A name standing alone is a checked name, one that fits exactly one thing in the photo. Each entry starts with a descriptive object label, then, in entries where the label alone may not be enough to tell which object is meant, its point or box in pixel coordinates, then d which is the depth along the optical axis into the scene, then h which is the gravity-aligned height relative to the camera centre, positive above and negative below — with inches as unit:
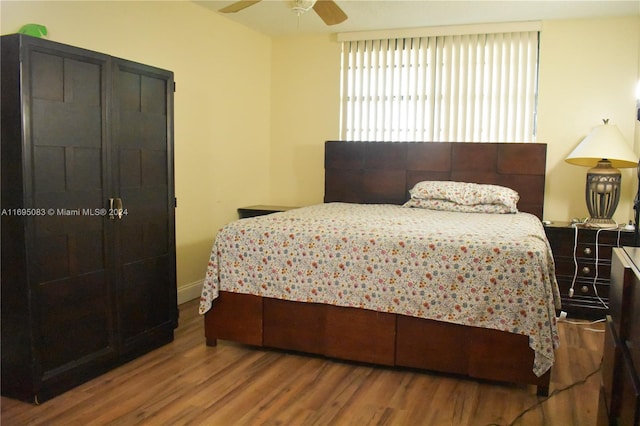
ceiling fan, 109.7 +37.6
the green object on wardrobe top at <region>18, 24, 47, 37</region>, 113.0 +30.1
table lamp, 159.3 +3.3
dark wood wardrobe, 95.5 -8.4
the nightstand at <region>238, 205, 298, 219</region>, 195.2 -13.9
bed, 104.9 -25.1
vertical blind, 185.8 +31.9
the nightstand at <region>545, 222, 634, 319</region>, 158.7 -26.4
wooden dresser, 56.0 -20.2
